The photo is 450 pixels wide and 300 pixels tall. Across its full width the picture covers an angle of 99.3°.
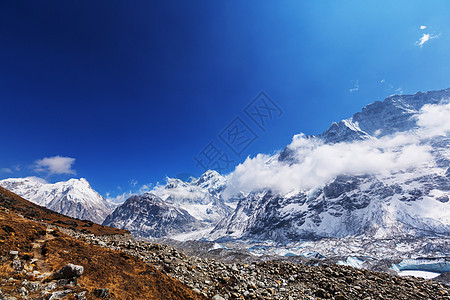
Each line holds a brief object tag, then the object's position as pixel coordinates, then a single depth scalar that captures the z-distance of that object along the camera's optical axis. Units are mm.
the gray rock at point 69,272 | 9688
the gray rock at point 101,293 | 9195
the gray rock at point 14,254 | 10502
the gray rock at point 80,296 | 8448
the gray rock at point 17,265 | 9719
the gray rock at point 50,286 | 8789
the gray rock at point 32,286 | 8445
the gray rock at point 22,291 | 7980
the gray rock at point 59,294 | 8188
